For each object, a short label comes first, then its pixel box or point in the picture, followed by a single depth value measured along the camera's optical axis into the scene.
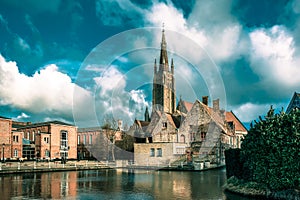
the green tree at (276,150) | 13.30
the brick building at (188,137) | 40.53
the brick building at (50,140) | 48.59
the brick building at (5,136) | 41.44
